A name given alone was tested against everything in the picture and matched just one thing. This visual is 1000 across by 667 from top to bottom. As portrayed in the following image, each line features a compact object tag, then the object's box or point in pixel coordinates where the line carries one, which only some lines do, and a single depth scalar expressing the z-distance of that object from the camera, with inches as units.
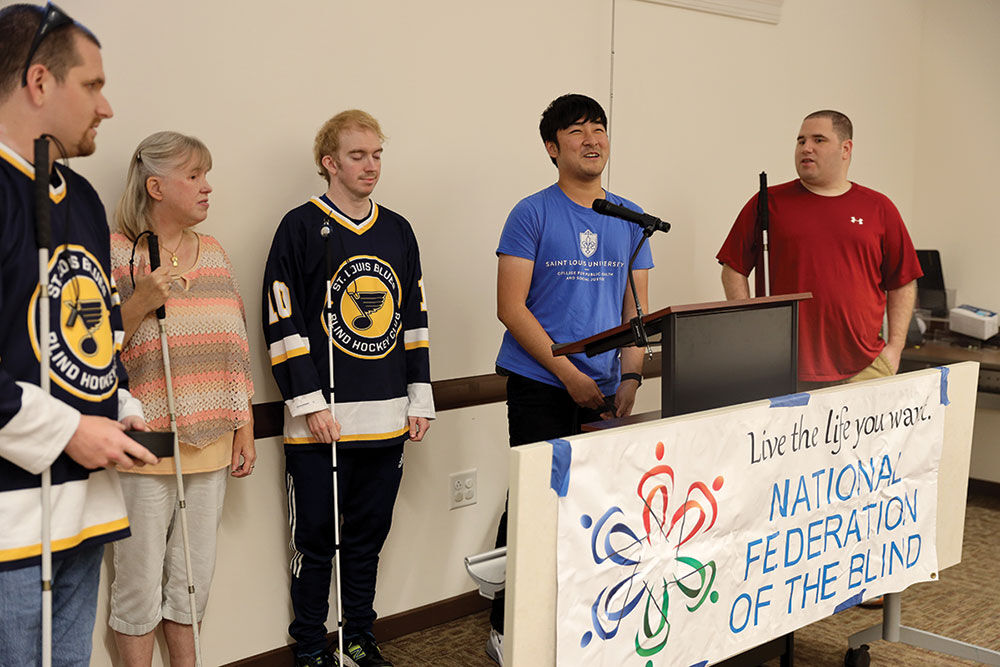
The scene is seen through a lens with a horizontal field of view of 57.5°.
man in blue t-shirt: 108.5
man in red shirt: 130.6
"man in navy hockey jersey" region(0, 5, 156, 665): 57.8
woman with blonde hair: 92.0
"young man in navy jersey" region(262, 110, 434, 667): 104.0
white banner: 69.6
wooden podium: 81.8
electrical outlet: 131.3
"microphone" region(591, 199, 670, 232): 86.8
